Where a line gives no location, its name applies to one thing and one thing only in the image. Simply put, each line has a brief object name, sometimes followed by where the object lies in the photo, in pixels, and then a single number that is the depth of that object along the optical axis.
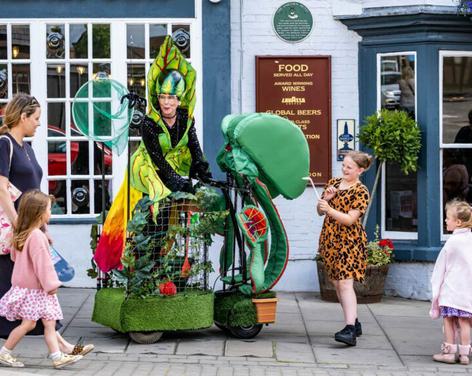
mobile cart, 8.39
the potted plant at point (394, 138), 10.87
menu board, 11.38
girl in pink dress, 7.38
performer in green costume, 8.59
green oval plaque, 11.39
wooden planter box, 10.82
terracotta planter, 8.70
